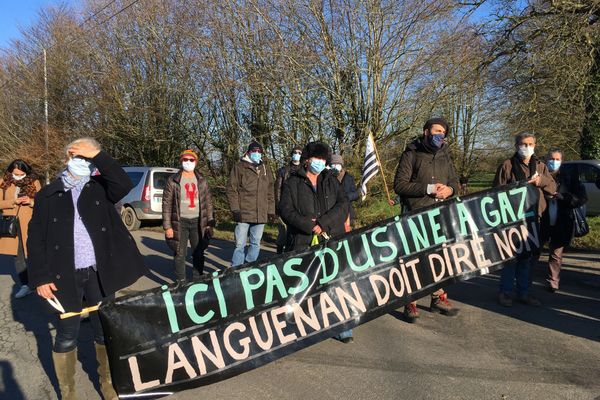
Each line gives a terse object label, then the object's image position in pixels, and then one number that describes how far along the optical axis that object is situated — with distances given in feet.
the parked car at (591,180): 41.91
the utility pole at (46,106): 71.77
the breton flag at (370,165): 31.09
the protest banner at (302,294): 10.11
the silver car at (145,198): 44.21
